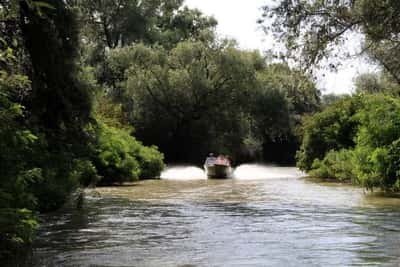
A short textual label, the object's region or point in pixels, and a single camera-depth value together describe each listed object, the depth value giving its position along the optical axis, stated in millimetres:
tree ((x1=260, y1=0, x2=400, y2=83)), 16503
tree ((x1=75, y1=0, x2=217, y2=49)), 63094
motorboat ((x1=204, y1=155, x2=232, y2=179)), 44875
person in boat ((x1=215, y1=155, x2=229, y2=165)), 45188
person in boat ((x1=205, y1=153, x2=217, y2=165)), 45394
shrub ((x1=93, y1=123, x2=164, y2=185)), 33750
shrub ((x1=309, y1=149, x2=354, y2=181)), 33800
